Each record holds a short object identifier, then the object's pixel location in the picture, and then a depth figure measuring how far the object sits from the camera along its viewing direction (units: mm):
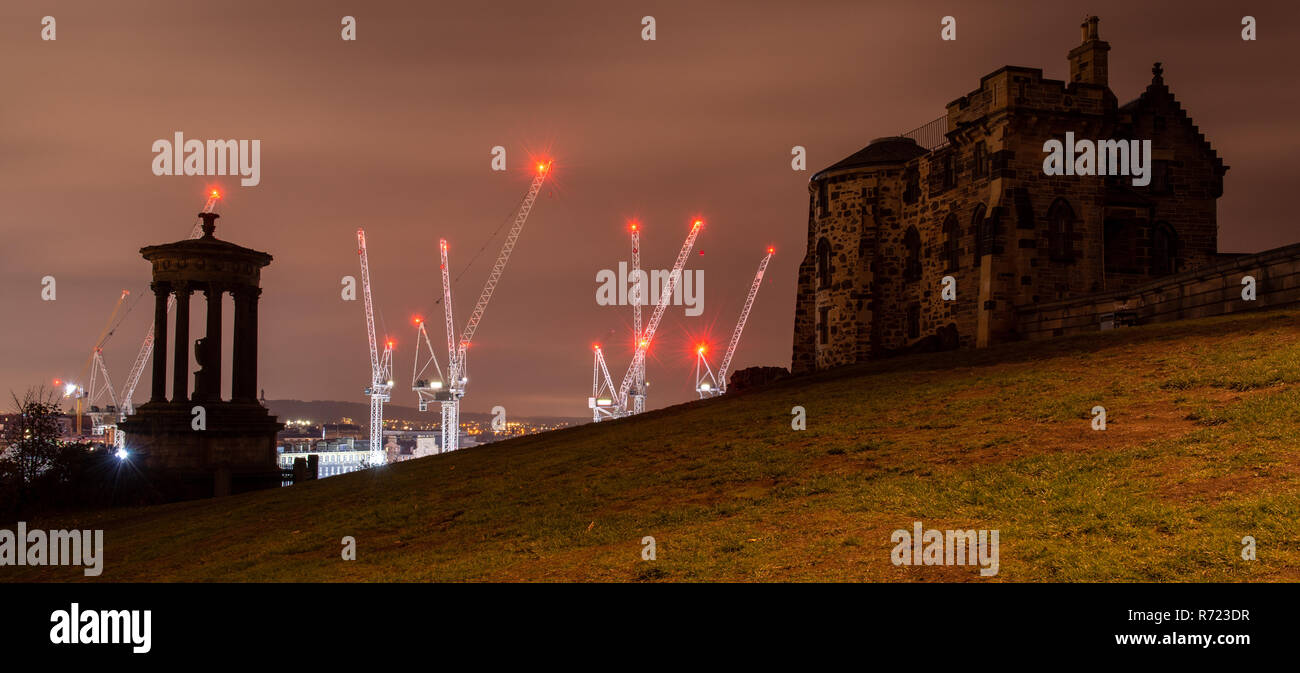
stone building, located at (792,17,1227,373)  41281
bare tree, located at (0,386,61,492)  37112
